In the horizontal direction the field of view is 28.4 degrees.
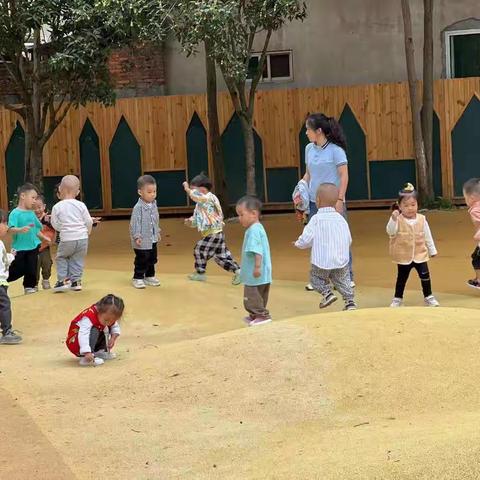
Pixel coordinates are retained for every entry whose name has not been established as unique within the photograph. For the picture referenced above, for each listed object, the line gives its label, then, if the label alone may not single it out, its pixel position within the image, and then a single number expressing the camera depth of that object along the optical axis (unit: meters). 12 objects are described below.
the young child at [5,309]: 8.15
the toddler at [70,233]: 9.80
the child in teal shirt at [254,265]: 8.34
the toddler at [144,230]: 10.30
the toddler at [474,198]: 9.79
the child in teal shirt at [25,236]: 9.87
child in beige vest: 9.15
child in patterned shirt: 10.57
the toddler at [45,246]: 10.35
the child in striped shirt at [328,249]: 8.45
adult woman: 9.45
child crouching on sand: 7.36
